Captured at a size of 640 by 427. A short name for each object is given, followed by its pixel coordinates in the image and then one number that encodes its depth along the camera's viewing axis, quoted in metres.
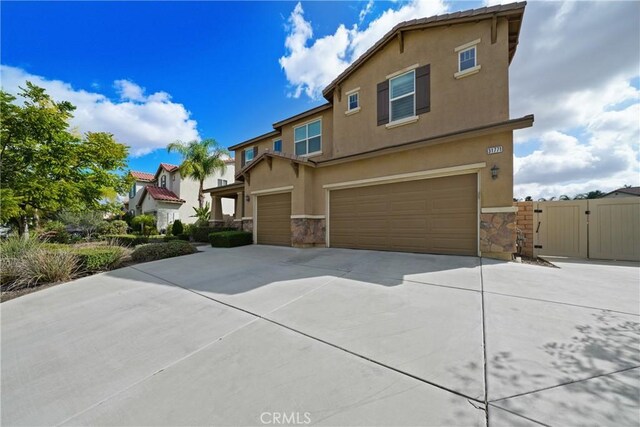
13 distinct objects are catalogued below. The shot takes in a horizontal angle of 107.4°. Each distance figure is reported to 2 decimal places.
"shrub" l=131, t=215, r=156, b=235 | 21.00
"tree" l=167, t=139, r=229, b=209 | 20.66
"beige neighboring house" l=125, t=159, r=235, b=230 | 22.39
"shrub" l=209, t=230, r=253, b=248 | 10.91
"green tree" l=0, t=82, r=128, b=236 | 8.74
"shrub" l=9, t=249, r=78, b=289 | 6.01
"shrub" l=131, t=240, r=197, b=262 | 8.51
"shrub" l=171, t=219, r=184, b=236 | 18.62
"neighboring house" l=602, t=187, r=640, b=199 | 20.51
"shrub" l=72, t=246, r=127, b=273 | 6.99
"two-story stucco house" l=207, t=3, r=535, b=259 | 6.91
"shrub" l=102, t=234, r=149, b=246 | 14.33
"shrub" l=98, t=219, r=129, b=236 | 18.41
